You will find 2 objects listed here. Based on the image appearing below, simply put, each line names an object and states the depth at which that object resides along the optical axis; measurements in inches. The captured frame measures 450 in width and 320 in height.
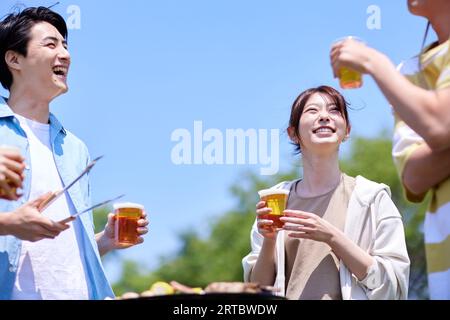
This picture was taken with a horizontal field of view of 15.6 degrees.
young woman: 305.0
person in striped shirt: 221.3
